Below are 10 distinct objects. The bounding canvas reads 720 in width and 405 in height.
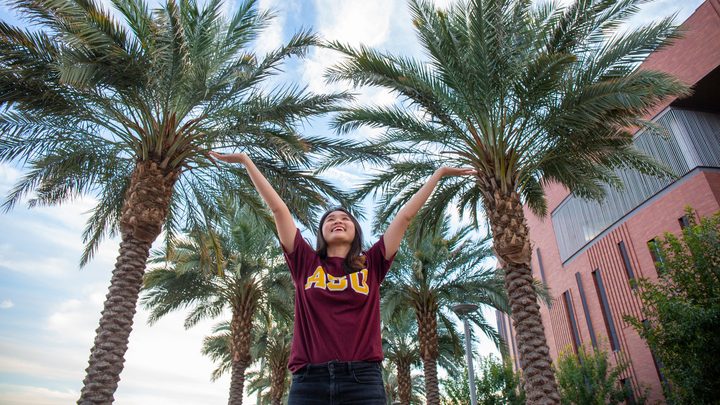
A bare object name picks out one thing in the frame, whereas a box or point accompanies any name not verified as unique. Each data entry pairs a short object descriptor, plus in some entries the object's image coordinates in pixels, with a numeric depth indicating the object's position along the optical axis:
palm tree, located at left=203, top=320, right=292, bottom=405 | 23.34
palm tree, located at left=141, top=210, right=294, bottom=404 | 16.16
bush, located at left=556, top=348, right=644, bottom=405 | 20.75
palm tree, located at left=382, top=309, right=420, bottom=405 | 23.22
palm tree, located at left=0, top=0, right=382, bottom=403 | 7.94
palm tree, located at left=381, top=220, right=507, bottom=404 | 16.97
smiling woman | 2.08
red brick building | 19.50
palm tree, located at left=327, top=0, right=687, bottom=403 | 8.44
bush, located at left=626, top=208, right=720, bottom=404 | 12.62
